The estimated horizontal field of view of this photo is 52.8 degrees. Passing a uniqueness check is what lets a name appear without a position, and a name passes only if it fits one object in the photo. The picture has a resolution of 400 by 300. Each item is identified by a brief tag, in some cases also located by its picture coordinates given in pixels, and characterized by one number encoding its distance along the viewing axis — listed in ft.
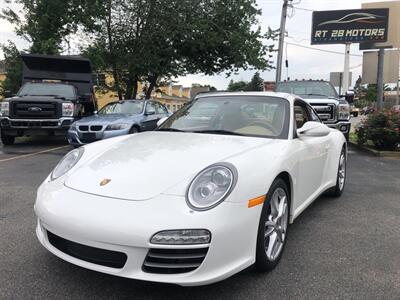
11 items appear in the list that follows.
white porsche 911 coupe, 7.95
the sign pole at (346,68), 67.26
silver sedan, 30.71
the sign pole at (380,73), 46.12
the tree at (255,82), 228.14
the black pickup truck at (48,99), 35.76
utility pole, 73.05
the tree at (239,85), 261.89
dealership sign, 64.03
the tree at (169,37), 60.29
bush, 32.24
